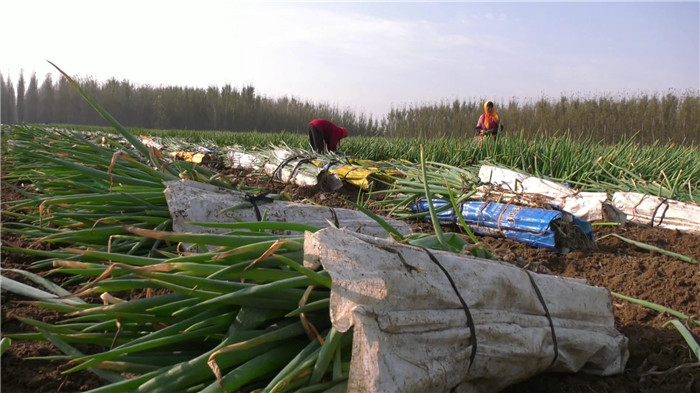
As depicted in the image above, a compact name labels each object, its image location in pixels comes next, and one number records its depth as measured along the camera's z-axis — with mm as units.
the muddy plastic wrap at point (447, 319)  1122
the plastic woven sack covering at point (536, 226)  3561
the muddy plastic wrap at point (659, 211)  4117
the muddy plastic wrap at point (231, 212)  2223
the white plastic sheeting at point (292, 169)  6074
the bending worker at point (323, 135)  9484
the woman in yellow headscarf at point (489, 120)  9344
